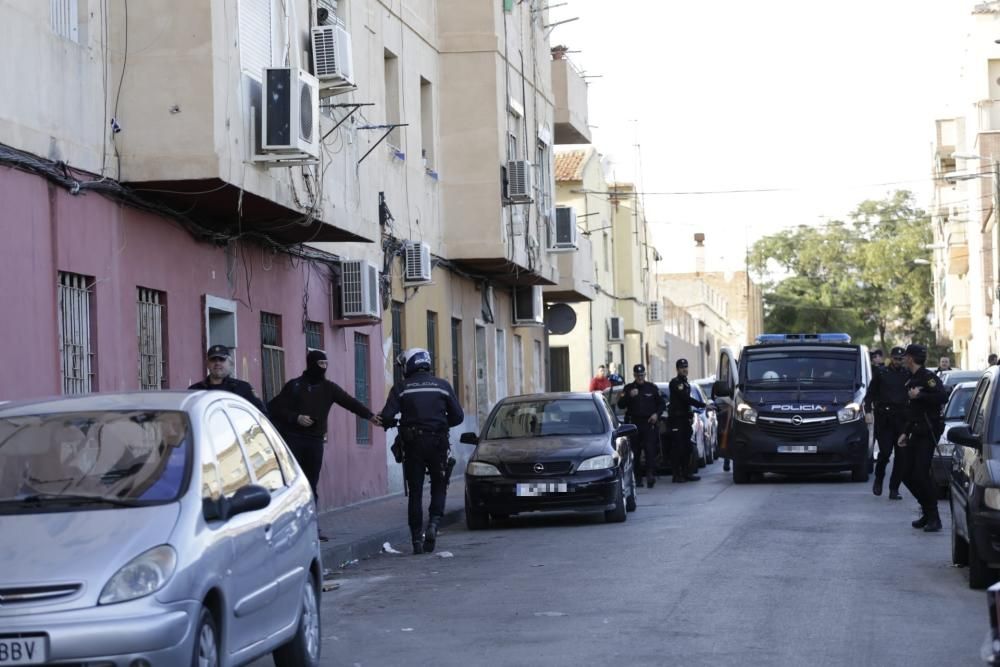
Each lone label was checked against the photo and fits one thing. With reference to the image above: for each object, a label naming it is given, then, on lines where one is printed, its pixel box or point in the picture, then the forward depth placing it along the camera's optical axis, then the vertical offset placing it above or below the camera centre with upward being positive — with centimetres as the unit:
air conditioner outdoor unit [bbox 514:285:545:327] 3347 +102
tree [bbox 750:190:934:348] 9938 +405
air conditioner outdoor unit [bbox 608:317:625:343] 5099 +73
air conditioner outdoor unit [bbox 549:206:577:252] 3331 +250
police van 2528 -93
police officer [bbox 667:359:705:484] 2711 -109
